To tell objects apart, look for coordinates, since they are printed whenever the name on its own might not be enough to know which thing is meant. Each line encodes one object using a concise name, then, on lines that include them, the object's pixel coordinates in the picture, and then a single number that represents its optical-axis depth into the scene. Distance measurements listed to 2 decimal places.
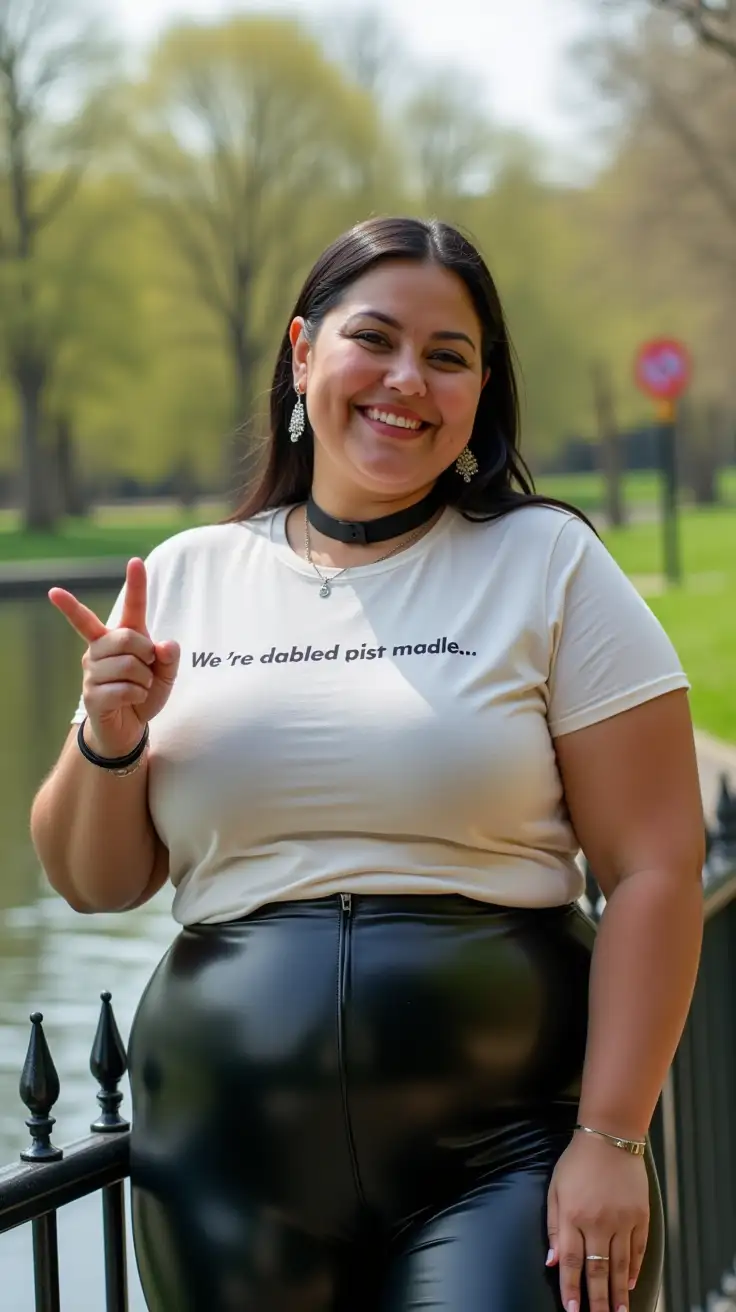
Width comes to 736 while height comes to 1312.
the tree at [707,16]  11.77
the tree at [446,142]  41.31
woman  2.00
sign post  21.45
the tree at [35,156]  38.88
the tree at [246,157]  40.09
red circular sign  21.50
